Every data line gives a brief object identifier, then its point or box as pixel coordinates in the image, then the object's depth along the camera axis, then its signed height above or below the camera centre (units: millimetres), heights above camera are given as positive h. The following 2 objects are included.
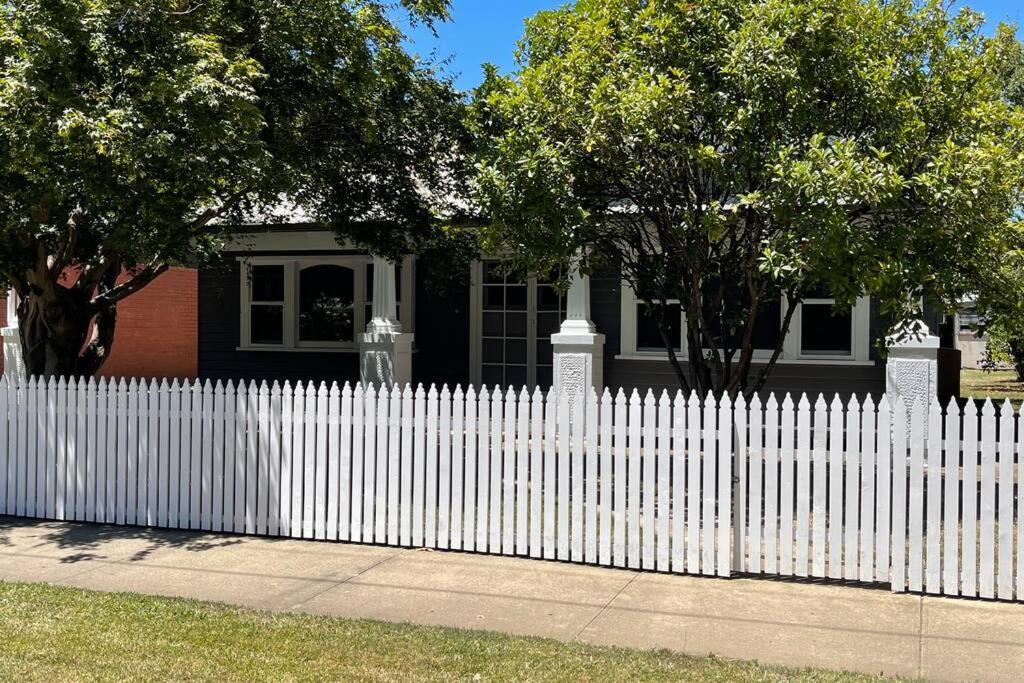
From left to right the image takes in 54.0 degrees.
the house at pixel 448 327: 14328 +97
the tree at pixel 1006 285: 8484 +439
